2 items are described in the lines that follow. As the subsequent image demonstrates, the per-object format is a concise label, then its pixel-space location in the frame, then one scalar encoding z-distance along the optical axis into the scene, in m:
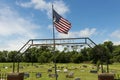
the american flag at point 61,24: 6.86
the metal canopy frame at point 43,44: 6.72
